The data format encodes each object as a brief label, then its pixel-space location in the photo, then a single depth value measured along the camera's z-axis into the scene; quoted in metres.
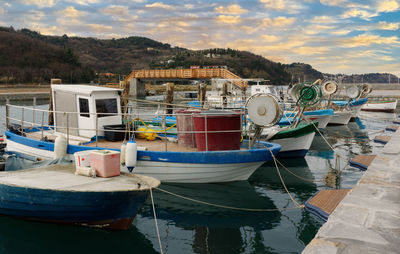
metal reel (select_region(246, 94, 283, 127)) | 10.34
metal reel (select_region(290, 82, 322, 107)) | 14.93
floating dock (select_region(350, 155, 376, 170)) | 9.77
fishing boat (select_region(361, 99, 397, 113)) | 41.66
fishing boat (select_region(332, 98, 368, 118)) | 33.59
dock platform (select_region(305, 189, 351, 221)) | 6.48
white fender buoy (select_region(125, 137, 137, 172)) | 9.85
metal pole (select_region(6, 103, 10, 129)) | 13.68
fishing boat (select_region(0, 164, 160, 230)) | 6.99
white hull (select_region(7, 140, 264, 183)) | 10.55
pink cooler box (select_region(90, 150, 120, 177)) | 7.73
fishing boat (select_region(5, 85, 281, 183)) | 10.40
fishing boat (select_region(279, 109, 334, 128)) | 24.38
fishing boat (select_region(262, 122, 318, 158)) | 14.79
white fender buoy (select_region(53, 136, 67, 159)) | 10.81
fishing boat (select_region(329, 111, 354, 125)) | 29.63
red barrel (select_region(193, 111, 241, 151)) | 10.33
